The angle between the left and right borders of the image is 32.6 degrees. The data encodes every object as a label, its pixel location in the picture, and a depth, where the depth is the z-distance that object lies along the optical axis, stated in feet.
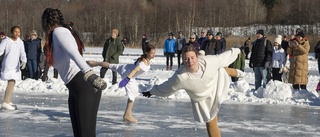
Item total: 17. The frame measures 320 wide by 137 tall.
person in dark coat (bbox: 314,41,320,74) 42.76
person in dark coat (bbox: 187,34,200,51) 50.99
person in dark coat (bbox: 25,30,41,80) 49.49
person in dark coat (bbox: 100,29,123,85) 44.96
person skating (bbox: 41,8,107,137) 14.06
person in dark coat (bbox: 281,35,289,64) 52.93
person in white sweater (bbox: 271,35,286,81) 42.68
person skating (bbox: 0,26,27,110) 29.04
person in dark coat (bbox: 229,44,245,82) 48.96
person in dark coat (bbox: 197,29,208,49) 50.46
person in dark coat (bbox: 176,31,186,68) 62.04
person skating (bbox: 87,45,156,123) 23.79
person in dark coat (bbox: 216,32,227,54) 47.32
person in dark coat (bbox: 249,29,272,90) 41.37
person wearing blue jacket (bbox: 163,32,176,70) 64.13
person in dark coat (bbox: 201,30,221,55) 46.85
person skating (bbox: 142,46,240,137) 16.78
